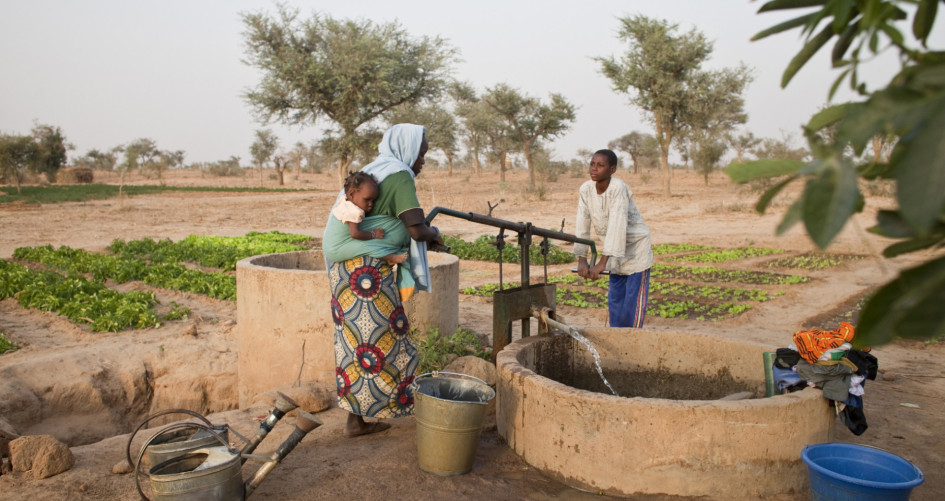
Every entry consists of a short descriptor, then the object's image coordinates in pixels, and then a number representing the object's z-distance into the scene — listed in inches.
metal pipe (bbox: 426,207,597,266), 136.5
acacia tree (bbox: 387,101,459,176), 1521.9
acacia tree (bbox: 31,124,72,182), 1384.1
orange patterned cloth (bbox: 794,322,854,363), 123.6
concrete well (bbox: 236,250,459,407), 184.5
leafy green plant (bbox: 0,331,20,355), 229.6
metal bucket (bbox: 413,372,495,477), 123.1
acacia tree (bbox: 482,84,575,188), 1274.6
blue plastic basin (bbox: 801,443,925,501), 100.0
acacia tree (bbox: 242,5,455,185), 908.6
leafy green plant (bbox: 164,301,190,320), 278.1
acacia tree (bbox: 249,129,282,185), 1966.0
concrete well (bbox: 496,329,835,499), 116.0
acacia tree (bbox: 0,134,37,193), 1216.8
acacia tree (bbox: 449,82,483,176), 1599.4
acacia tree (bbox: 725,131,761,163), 1694.1
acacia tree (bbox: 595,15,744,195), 919.7
